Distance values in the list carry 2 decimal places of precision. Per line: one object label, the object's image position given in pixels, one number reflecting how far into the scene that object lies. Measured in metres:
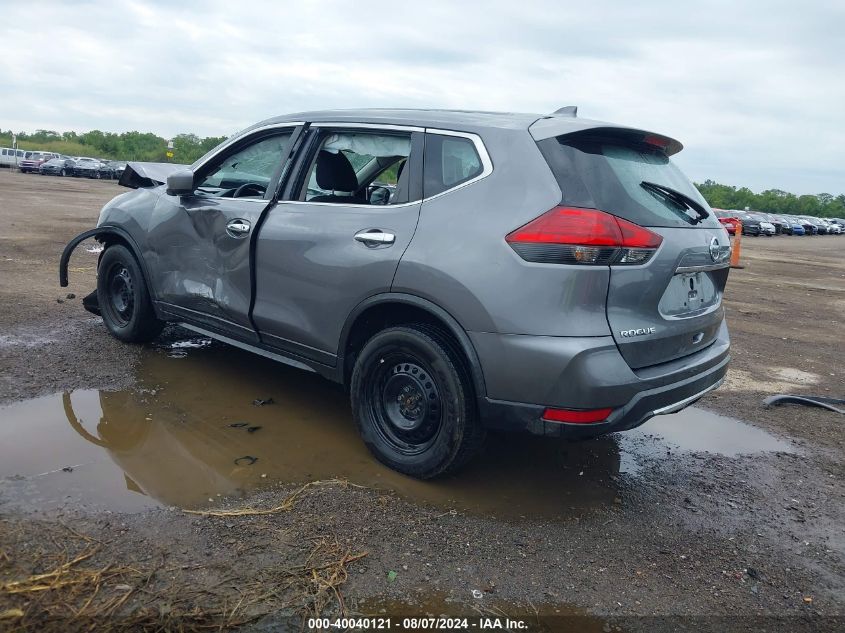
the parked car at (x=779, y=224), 48.33
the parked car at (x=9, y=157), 49.78
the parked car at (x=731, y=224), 27.28
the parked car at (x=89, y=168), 49.38
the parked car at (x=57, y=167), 48.09
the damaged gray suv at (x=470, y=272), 3.21
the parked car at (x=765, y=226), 43.97
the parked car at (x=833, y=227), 59.33
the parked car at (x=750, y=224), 42.28
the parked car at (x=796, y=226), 50.87
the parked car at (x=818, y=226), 56.34
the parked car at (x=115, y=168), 51.16
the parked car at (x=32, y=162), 47.69
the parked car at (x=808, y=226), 54.25
